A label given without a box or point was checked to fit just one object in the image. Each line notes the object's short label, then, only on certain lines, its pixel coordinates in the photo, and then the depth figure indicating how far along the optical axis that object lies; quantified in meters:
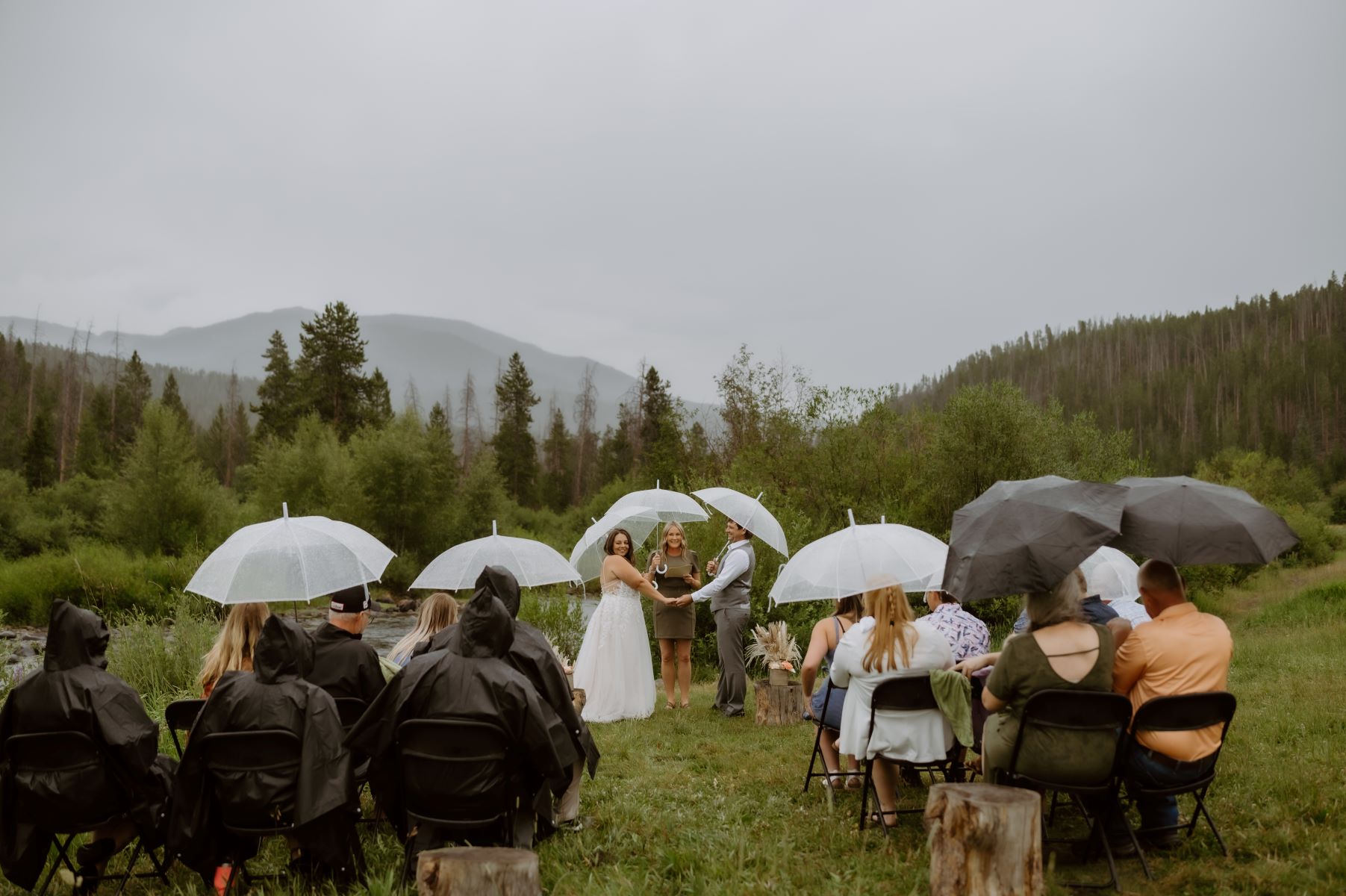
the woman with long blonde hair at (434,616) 6.11
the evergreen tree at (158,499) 39.41
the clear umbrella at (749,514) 9.42
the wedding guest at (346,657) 5.50
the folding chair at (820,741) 6.16
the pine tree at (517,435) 67.44
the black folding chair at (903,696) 5.26
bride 10.07
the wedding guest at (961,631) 6.46
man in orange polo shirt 4.64
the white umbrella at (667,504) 10.40
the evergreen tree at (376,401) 58.19
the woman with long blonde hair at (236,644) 5.53
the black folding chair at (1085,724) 4.46
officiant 10.36
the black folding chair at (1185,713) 4.52
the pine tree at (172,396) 76.31
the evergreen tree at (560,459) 75.56
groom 9.80
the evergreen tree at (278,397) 58.62
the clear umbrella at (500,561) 7.72
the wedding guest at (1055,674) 4.56
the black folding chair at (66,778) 4.62
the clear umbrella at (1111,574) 6.50
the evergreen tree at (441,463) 44.91
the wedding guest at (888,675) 5.35
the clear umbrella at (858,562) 6.15
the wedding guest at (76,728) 4.66
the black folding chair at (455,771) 4.55
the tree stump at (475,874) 3.81
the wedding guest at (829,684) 6.21
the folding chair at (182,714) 5.41
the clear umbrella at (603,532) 10.31
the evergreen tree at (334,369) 56.53
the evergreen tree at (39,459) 56.66
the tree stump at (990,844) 4.07
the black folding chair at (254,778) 4.59
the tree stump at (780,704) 9.23
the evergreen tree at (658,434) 46.33
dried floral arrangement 9.45
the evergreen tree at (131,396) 78.31
